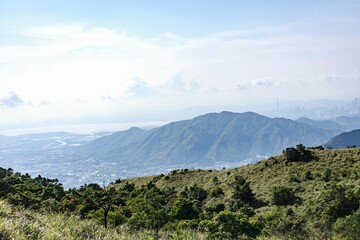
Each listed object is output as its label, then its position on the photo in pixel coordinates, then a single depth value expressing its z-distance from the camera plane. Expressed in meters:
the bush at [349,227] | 20.15
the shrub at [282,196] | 40.91
